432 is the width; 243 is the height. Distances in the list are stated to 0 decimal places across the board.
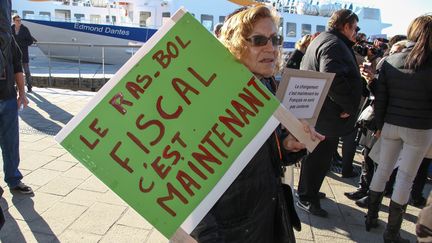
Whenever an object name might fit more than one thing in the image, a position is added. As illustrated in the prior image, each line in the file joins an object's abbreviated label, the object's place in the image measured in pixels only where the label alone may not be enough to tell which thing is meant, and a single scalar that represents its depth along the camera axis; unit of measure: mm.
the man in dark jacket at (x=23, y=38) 9148
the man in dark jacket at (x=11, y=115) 3246
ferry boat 18406
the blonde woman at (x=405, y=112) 2842
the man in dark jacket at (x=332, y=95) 3199
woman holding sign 1491
